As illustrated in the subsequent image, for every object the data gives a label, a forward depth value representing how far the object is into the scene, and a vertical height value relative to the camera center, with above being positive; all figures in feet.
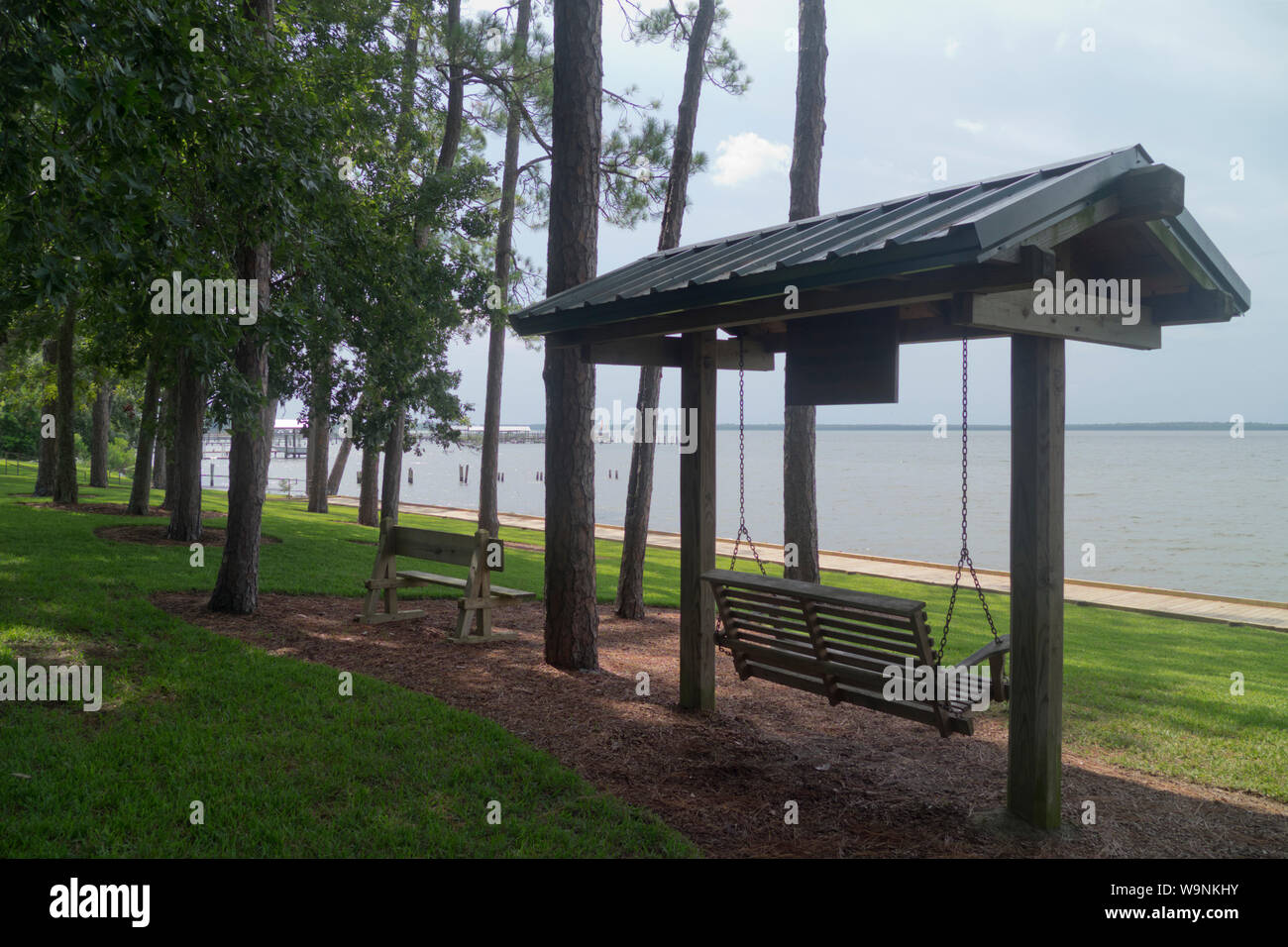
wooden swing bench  15.69 -2.93
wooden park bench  27.04 -2.91
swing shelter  13.44 +3.23
